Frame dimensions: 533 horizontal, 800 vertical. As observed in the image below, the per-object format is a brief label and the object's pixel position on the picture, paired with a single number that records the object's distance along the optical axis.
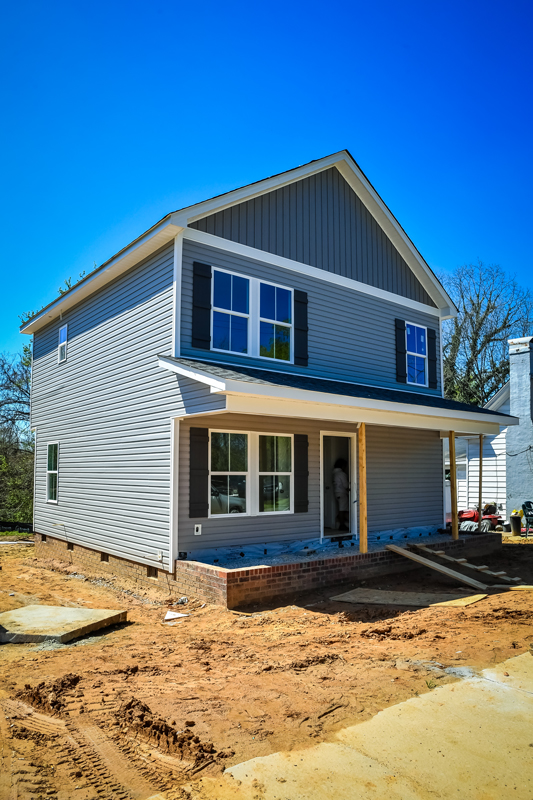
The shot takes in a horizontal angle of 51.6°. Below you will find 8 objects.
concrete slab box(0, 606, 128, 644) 6.93
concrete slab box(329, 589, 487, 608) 8.57
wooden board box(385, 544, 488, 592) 9.46
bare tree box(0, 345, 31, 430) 28.27
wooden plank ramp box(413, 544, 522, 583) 10.06
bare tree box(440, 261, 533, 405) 32.03
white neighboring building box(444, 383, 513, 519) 18.83
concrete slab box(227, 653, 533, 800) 3.24
